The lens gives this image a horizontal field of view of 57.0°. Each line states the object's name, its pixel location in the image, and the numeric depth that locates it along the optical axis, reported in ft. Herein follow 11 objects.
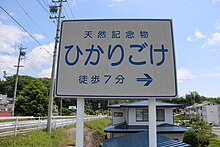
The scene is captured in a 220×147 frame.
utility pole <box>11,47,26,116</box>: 103.97
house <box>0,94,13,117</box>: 158.81
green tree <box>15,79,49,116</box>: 84.37
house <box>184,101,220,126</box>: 194.90
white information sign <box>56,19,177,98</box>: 9.46
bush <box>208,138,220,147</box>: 41.37
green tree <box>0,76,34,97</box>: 210.18
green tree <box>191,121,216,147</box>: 62.75
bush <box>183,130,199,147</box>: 51.49
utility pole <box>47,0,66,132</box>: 43.01
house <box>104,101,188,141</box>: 45.06
